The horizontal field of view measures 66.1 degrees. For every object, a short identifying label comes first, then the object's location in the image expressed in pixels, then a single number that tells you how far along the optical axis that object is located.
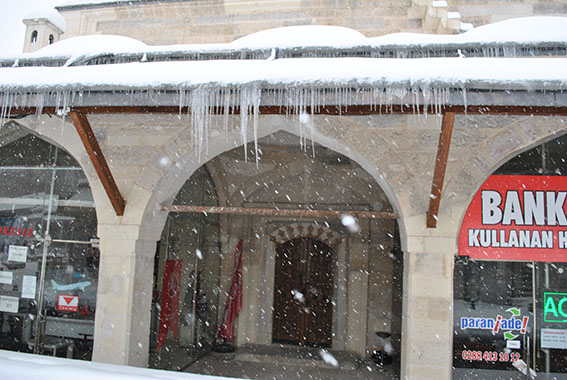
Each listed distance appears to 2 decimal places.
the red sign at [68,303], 5.52
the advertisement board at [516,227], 4.52
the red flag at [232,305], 7.17
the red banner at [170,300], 6.14
